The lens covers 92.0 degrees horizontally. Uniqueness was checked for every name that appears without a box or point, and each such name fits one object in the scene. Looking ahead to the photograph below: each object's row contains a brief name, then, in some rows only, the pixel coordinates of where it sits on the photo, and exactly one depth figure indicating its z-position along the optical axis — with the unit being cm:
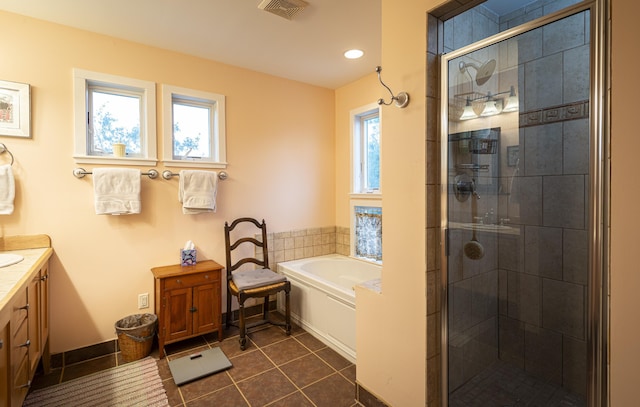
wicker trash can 231
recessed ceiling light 266
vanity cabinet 120
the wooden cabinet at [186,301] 240
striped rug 188
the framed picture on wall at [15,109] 204
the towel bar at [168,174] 260
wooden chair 260
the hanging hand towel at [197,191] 262
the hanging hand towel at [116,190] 227
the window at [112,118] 229
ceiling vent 193
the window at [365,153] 335
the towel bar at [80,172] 226
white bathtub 237
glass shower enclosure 131
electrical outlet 256
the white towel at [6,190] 199
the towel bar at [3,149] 204
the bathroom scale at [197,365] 212
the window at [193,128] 265
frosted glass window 326
